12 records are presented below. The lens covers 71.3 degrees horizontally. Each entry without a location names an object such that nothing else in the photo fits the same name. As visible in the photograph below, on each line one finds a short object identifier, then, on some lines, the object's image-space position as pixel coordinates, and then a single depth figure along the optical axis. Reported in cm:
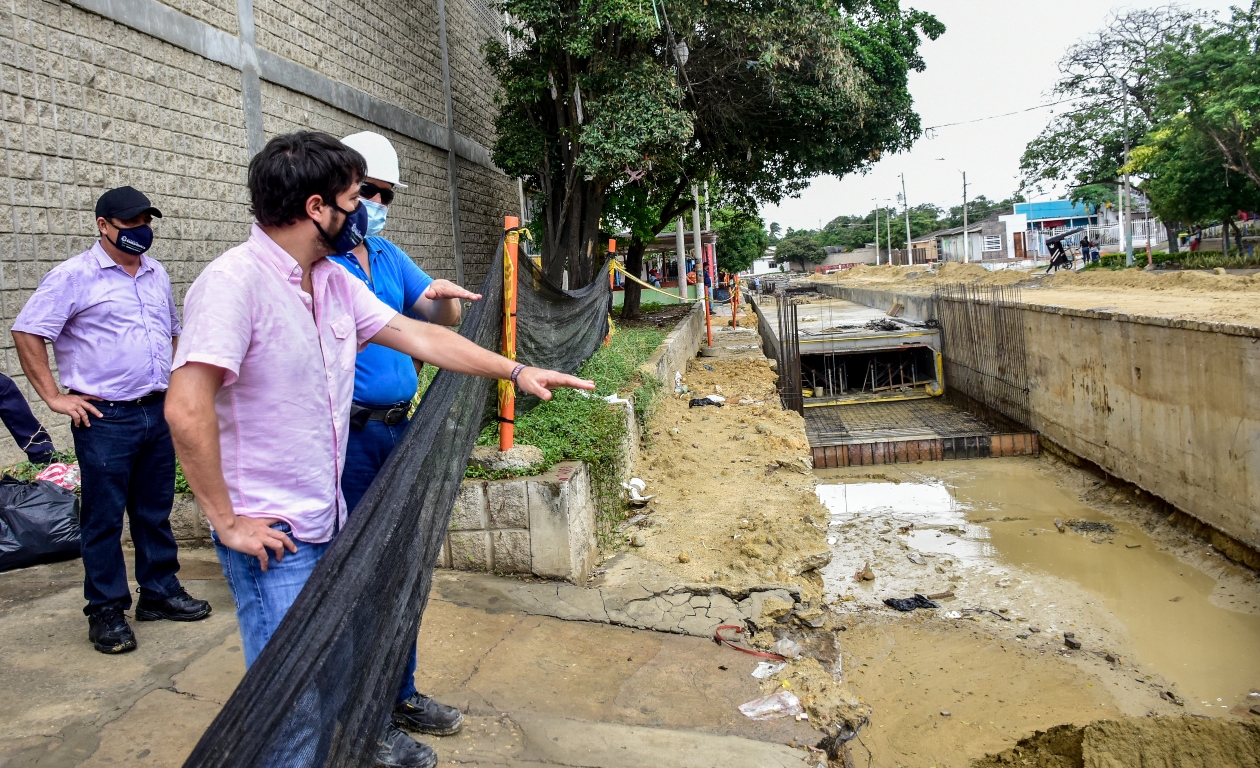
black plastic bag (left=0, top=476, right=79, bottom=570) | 435
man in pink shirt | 178
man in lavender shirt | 328
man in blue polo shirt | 279
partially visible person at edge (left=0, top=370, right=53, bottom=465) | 549
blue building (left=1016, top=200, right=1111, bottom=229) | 6231
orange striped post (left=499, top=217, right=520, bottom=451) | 464
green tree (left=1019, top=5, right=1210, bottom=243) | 3120
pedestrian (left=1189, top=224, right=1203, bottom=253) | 3322
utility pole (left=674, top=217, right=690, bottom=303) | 2414
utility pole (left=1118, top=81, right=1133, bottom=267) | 3052
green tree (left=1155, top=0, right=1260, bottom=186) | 2242
